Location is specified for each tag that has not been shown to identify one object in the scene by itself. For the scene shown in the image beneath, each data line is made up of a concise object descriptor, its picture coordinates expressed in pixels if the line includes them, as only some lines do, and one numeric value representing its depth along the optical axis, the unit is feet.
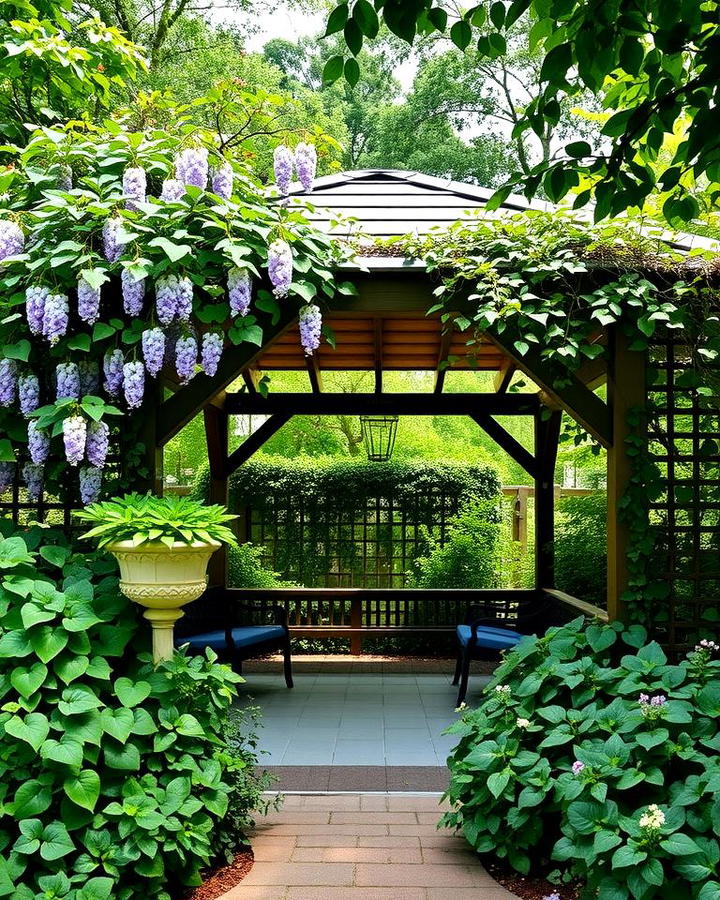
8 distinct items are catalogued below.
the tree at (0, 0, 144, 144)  16.31
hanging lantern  24.79
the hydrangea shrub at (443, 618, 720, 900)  8.35
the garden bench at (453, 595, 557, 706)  19.11
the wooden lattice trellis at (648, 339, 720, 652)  13.44
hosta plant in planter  10.36
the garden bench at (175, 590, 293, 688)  19.51
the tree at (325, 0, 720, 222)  7.50
